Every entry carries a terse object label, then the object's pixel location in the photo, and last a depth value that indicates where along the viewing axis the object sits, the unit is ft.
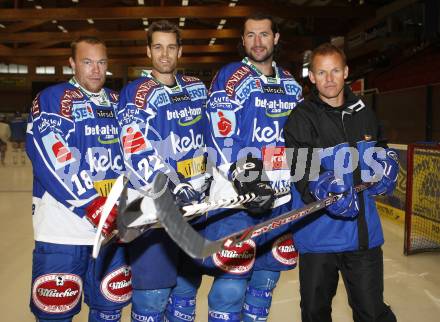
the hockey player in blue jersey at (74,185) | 6.36
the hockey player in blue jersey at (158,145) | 6.63
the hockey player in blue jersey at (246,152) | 6.86
